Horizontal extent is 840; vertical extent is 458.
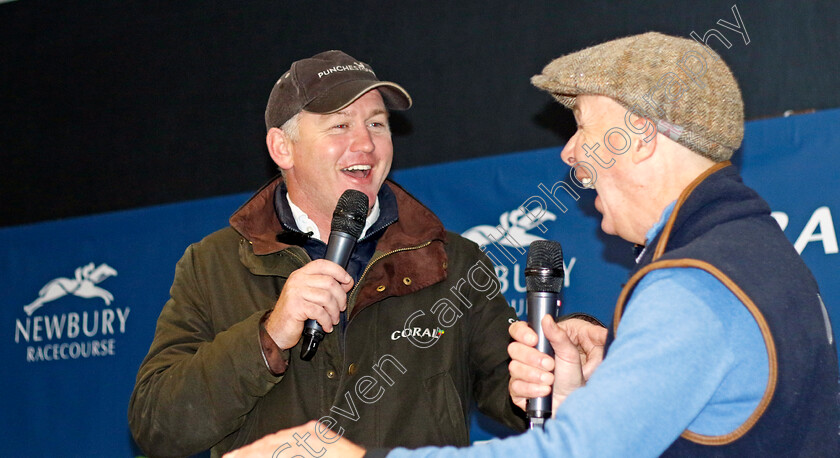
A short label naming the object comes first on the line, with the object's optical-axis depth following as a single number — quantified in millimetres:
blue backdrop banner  2607
